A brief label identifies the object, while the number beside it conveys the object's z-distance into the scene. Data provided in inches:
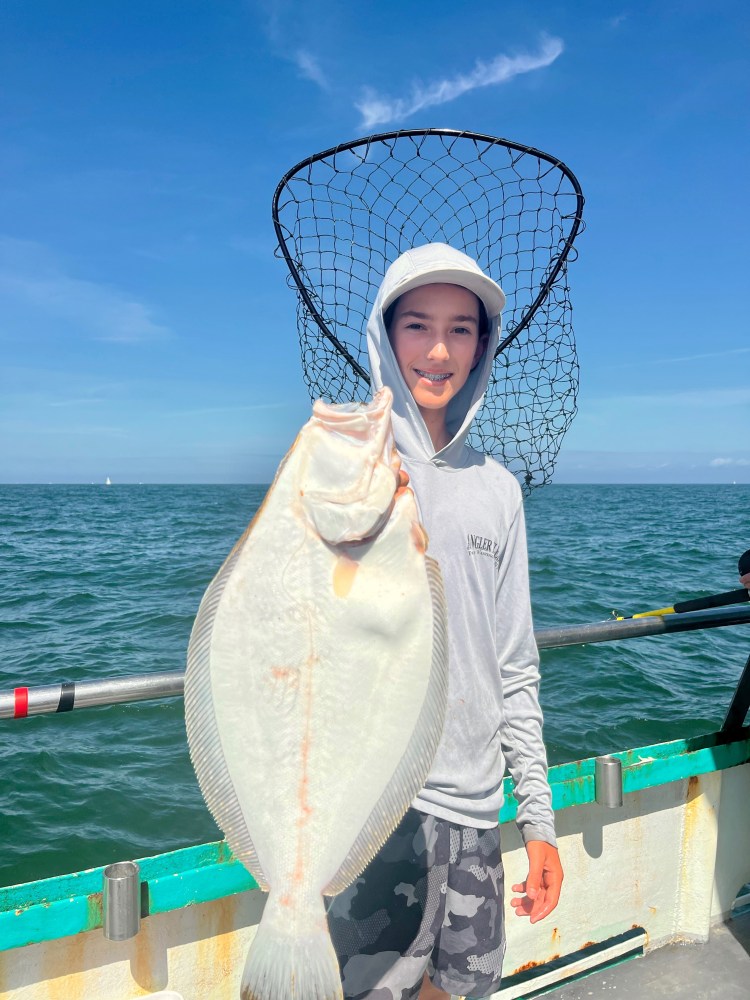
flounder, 50.1
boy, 67.7
